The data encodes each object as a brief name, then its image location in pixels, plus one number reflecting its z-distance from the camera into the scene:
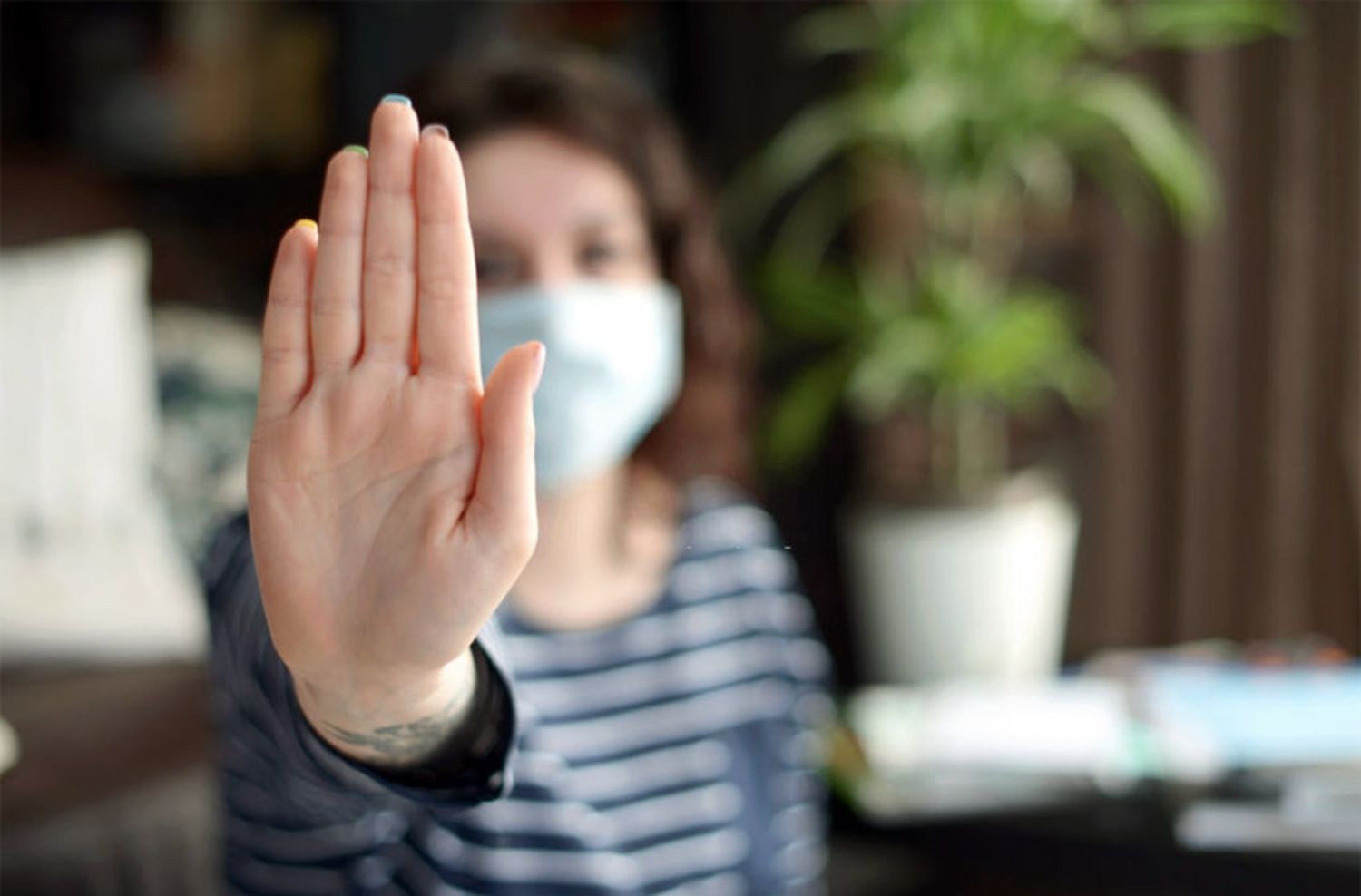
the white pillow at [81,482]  3.01
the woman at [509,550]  0.91
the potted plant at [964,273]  3.53
